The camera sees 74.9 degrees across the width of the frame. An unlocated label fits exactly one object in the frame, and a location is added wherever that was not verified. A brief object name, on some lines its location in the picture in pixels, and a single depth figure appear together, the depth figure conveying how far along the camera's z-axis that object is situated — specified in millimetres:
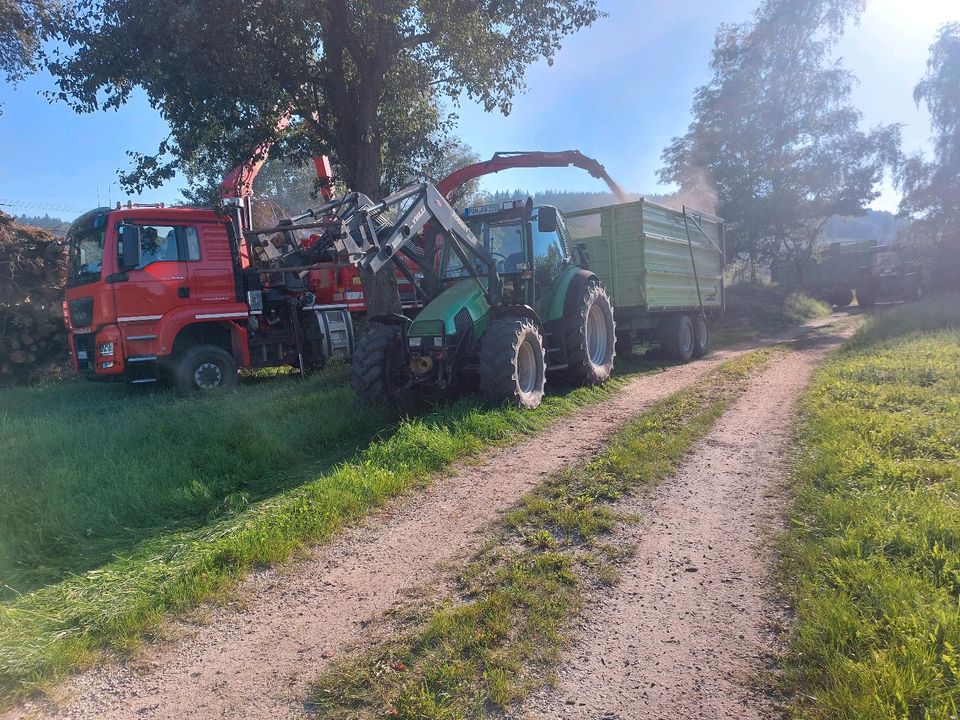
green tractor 7242
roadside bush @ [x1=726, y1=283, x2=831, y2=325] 22061
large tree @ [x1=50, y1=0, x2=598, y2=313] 8969
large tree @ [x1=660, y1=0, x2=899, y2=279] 25688
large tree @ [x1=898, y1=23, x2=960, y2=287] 28547
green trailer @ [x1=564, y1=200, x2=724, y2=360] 11344
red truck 9289
